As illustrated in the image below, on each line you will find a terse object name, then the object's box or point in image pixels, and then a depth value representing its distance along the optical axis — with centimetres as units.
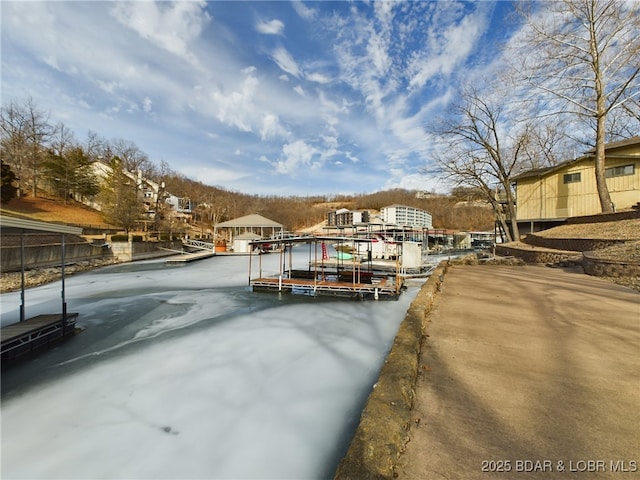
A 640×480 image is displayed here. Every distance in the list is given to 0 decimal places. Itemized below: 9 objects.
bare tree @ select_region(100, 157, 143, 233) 2455
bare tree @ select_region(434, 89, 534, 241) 1934
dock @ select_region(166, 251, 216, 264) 2053
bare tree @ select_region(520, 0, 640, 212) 1316
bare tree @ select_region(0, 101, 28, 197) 2691
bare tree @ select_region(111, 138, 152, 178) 4328
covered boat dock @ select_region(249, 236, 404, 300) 991
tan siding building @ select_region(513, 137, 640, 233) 1570
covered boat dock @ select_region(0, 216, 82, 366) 493
